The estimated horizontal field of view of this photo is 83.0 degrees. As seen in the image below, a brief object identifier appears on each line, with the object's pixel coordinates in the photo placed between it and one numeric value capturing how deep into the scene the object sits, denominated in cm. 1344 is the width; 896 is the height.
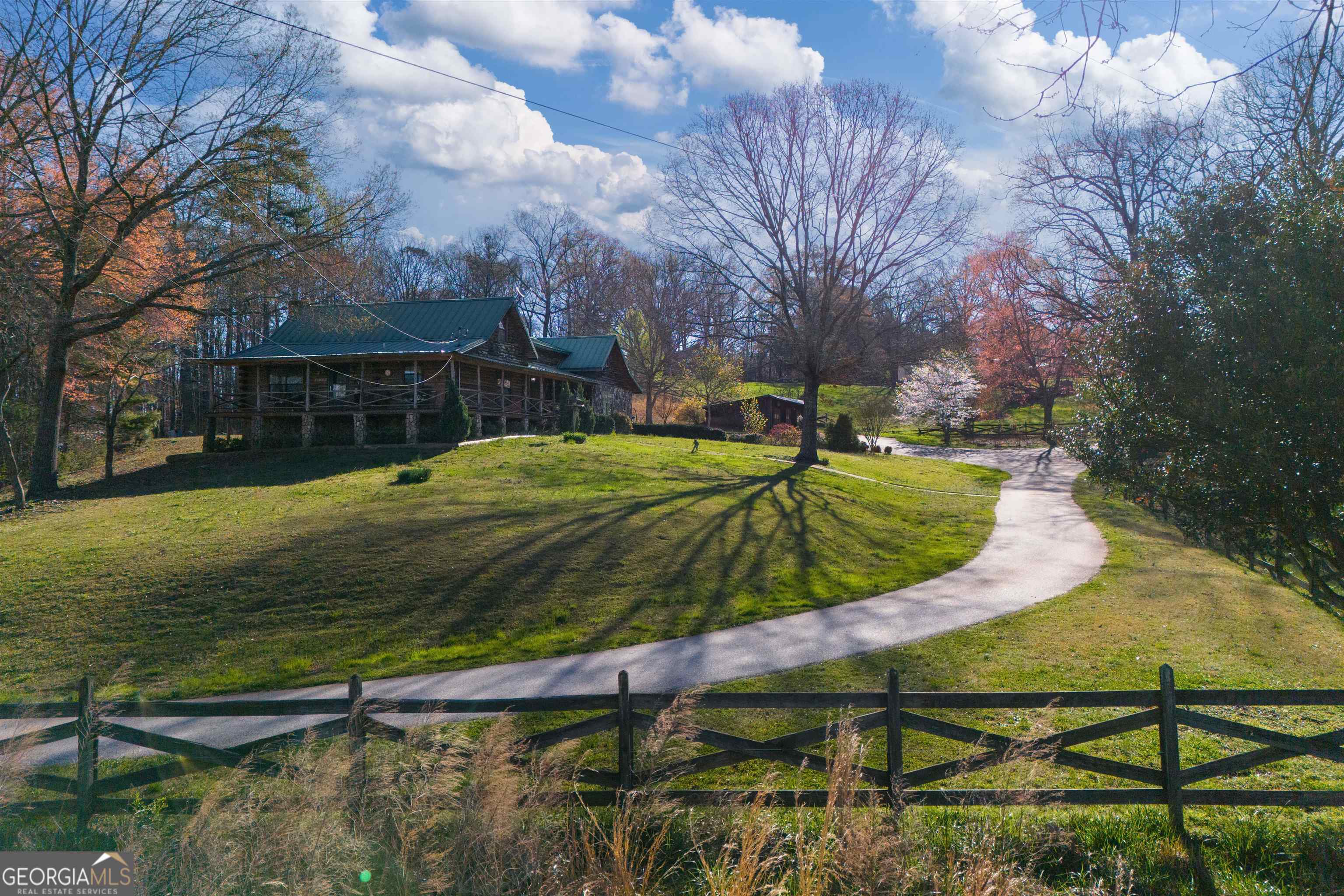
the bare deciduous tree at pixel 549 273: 7050
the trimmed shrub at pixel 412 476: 2114
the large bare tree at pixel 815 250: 2994
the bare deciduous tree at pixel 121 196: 1958
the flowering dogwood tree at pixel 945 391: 5622
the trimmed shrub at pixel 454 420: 2766
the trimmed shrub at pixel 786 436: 4622
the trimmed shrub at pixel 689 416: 5419
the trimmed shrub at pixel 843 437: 4316
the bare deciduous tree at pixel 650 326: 5222
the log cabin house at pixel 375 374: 2981
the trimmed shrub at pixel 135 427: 3256
